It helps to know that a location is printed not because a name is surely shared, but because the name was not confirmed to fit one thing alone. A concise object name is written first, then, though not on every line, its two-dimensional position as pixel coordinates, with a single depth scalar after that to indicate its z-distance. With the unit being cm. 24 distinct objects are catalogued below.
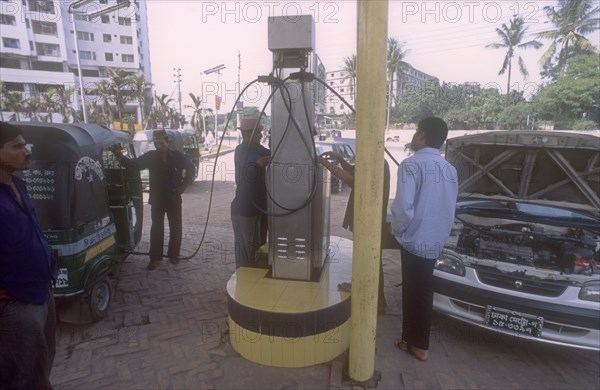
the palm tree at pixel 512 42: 3422
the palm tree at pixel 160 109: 4184
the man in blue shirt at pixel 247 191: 393
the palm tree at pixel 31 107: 3241
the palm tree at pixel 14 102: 3120
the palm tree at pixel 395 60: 4412
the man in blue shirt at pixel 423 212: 284
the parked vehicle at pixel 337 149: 1099
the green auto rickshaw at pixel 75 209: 313
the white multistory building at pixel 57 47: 3797
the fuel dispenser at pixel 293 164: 311
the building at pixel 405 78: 4459
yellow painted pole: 226
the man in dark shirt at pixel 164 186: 496
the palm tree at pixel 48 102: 3256
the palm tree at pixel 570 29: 2902
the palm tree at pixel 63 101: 3344
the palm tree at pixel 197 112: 4534
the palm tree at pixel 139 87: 3591
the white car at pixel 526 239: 288
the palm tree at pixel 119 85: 3325
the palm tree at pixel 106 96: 3341
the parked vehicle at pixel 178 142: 1173
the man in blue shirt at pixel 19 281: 200
